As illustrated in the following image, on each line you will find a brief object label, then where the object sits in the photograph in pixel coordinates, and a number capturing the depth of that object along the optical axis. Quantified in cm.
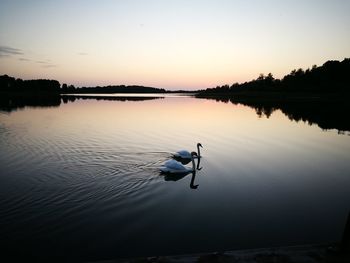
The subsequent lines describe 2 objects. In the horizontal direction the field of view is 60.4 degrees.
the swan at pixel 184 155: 1752
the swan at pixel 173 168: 1388
